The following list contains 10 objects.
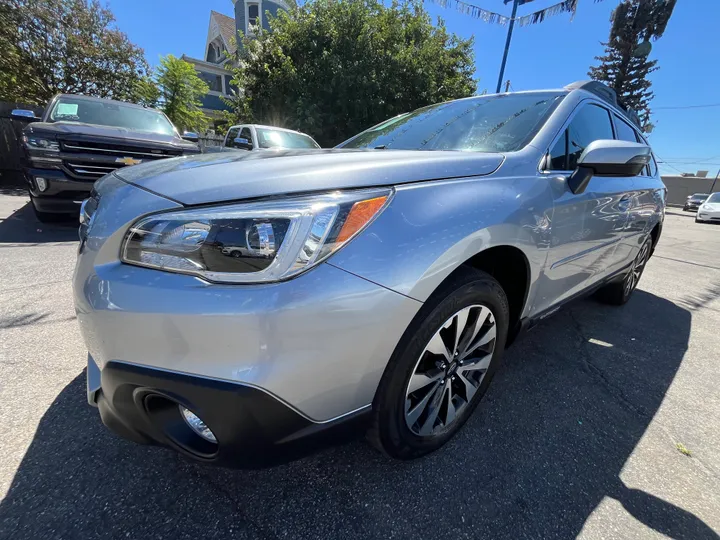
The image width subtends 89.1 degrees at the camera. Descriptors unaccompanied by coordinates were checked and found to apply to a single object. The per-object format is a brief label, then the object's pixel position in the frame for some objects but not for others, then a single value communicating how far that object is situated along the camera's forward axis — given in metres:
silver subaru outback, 0.99
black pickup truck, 4.30
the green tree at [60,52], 11.79
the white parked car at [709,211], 17.36
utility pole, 10.80
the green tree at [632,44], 27.46
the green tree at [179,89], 15.04
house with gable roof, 22.25
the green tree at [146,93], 14.39
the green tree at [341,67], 11.46
